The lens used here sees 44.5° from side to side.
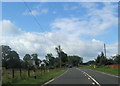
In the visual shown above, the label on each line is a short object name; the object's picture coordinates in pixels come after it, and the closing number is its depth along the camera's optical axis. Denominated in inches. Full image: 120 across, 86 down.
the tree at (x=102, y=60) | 2324.3
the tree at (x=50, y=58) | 3803.0
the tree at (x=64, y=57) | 4277.8
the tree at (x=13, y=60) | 2002.9
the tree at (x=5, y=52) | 1978.7
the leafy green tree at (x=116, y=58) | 2538.5
